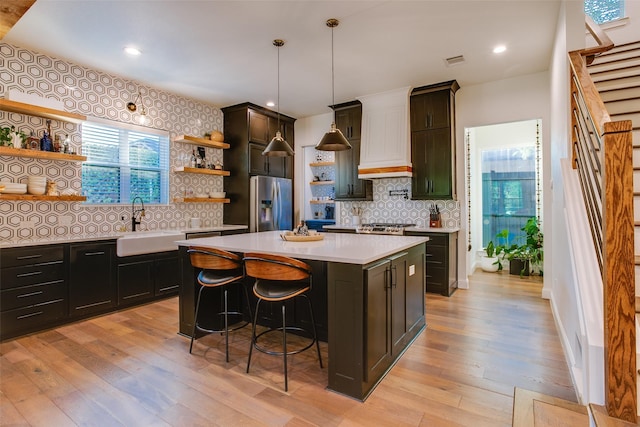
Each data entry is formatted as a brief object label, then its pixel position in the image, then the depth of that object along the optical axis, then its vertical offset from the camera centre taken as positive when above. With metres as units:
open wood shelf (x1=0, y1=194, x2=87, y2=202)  3.20 +0.18
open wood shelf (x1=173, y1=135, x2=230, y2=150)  4.88 +1.15
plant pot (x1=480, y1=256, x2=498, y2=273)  6.01 -1.01
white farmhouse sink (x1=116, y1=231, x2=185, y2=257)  3.83 -0.36
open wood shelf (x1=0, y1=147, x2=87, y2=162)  3.21 +0.64
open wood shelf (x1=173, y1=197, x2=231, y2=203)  4.99 +0.21
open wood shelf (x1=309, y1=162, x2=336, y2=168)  6.21 +0.96
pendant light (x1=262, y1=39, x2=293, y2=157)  3.23 +0.66
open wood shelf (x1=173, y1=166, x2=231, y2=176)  4.89 +0.68
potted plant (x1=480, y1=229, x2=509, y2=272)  5.84 -0.87
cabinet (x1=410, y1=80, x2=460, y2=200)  4.68 +1.06
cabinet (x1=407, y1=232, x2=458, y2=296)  4.39 -0.73
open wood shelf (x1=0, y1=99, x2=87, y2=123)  3.23 +1.11
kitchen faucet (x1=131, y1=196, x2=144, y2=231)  4.45 +0.02
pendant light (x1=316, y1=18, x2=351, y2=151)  3.06 +0.69
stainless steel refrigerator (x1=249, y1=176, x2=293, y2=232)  5.45 +0.16
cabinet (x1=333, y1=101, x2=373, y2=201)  5.48 +0.92
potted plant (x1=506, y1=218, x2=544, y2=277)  5.41 -0.74
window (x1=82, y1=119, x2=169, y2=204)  4.15 +0.71
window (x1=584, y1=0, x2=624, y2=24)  4.14 +2.71
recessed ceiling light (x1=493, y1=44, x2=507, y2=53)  3.62 +1.88
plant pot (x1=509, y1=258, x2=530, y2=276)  5.50 -0.98
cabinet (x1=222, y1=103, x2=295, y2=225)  5.52 +1.07
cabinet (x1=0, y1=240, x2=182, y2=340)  3.09 -0.77
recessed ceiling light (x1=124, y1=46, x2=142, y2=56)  3.54 +1.84
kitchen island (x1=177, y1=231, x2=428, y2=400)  2.06 -0.62
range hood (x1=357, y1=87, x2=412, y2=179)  4.91 +1.21
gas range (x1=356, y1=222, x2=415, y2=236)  4.72 -0.26
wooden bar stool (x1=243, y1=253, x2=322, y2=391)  2.17 -0.44
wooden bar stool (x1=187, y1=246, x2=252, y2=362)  2.55 -0.44
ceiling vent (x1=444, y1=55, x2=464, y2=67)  3.87 +1.88
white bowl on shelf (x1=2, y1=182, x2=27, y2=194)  3.24 +0.27
